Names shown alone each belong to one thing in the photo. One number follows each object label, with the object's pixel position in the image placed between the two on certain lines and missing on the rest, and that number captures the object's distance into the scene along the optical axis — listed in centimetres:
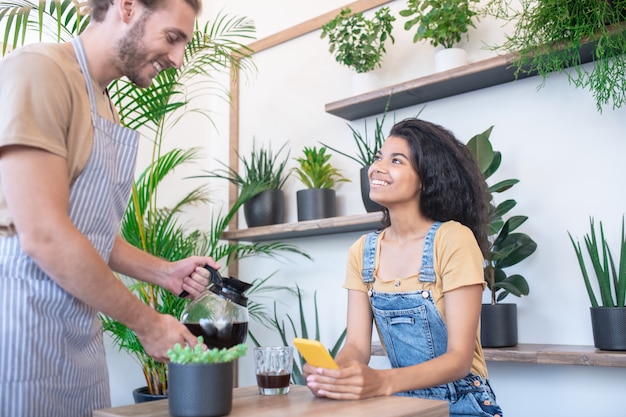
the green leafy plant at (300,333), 269
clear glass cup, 119
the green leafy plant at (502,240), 222
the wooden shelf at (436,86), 235
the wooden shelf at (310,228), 268
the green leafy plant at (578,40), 197
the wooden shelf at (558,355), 194
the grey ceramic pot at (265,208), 313
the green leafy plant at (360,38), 275
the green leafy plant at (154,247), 264
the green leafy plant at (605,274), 203
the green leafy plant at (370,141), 266
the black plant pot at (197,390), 93
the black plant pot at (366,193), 263
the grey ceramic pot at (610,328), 198
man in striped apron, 100
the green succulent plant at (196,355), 94
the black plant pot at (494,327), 221
